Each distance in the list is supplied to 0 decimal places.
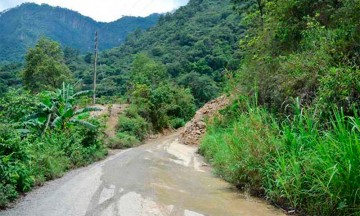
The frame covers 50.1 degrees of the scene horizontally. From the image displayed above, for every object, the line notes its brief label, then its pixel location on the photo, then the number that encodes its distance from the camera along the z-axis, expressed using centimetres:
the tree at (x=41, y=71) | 4303
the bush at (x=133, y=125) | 3234
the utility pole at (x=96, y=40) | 3575
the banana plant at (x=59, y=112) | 1789
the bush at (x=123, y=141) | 2756
